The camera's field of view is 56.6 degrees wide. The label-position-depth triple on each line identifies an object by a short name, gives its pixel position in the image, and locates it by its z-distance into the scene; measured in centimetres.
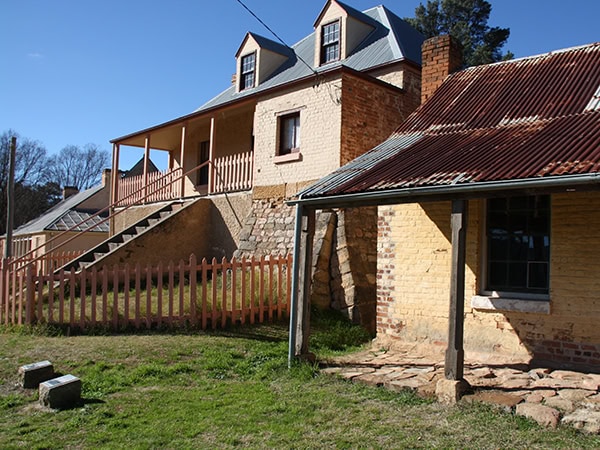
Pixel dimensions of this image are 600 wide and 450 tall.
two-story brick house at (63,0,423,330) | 1304
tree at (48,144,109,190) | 6630
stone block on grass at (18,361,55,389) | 691
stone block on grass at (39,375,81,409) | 613
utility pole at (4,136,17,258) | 1887
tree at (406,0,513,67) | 3362
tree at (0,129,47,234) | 5072
